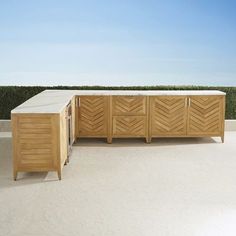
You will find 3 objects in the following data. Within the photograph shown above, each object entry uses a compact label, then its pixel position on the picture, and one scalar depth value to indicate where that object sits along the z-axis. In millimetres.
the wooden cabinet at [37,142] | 3500
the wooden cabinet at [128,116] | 4816
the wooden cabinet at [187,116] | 4844
